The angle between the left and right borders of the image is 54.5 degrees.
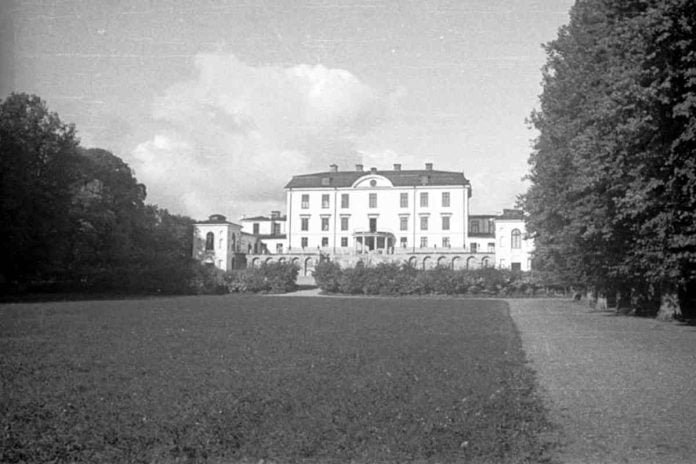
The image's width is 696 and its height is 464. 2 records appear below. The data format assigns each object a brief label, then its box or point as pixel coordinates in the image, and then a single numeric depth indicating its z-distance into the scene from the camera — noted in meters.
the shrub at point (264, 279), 58.22
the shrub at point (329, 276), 56.91
